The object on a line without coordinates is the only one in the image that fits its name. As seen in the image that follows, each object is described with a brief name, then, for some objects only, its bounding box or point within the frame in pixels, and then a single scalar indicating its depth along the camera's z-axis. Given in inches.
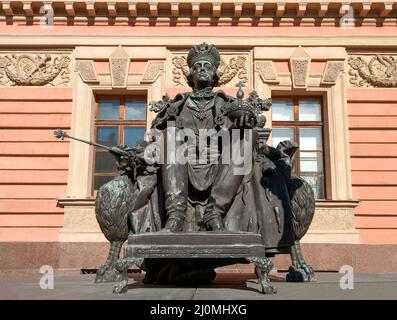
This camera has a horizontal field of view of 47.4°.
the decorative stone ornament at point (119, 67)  410.3
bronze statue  142.6
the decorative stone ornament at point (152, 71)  409.7
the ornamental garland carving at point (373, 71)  406.0
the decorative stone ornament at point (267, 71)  409.1
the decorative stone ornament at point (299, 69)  408.8
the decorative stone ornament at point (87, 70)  409.4
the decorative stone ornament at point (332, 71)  407.5
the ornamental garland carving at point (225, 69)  410.9
